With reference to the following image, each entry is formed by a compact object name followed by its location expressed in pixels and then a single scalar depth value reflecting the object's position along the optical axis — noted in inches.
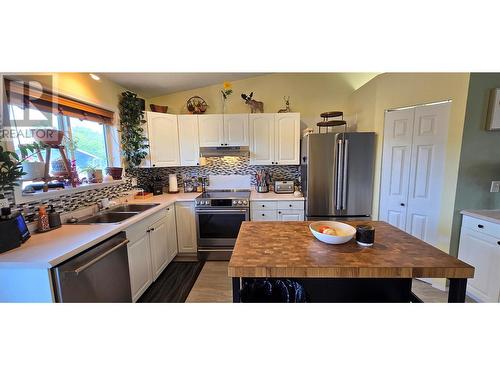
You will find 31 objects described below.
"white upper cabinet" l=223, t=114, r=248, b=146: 117.2
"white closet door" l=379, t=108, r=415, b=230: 90.4
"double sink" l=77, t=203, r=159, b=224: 78.2
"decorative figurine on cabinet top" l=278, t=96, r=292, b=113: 123.6
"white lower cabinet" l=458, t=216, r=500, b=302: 67.7
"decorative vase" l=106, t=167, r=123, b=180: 98.4
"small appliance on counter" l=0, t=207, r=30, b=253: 47.1
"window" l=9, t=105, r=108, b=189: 60.6
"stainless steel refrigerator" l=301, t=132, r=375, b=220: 99.4
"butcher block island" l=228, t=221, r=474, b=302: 38.3
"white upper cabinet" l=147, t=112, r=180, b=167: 113.2
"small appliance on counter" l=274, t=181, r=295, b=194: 121.0
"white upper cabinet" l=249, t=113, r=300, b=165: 117.3
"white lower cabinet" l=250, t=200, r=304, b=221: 108.8
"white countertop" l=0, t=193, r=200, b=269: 43.5
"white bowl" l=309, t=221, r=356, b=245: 47.0
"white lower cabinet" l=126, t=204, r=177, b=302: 74.1
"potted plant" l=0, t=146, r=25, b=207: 48.2
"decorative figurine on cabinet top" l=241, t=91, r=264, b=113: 120.0
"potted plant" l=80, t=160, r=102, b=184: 87.5
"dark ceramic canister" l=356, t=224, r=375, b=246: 46.9
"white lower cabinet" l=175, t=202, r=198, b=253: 109.5
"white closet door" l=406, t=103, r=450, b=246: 81.0
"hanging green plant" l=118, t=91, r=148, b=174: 104.3
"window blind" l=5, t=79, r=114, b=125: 59.0
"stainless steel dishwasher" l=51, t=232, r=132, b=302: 46.2
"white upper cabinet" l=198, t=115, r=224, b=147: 117.3
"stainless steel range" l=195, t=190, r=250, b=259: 106.2
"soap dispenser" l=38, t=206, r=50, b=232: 60.7
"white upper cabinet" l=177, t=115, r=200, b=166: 117.7
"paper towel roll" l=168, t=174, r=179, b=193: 126.0
